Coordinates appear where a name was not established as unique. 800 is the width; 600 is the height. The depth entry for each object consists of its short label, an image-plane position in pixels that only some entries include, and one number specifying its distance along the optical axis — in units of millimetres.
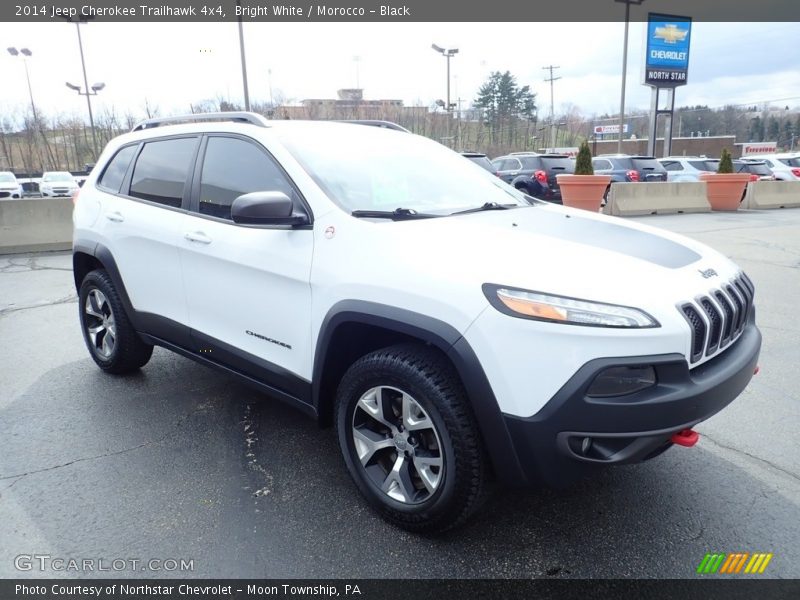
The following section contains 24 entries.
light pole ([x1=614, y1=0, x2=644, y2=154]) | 29594
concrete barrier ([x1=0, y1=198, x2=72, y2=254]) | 10570
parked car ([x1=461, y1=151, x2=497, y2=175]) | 15959
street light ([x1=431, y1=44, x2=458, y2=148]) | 35094
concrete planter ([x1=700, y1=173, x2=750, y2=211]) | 16797
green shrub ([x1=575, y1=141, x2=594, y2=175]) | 14086
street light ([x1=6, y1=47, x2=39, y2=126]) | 42562
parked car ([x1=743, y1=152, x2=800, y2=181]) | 24281
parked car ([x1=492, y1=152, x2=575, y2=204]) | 16562
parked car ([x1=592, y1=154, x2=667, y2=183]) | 19609
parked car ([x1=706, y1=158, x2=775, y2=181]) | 23719
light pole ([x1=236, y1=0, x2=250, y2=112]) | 19531
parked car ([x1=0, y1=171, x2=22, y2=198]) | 21588
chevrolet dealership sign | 29484
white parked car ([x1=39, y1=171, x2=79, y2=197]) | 24406
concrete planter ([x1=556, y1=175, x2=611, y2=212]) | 13523
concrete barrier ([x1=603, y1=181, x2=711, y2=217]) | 15766
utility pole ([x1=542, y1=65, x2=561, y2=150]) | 55819
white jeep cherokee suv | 2148
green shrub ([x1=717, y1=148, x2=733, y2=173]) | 17141
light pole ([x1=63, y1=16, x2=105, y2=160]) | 33969
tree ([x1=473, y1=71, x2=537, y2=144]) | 70881
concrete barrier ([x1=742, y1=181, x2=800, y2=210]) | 17922
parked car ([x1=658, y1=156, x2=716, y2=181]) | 22469
